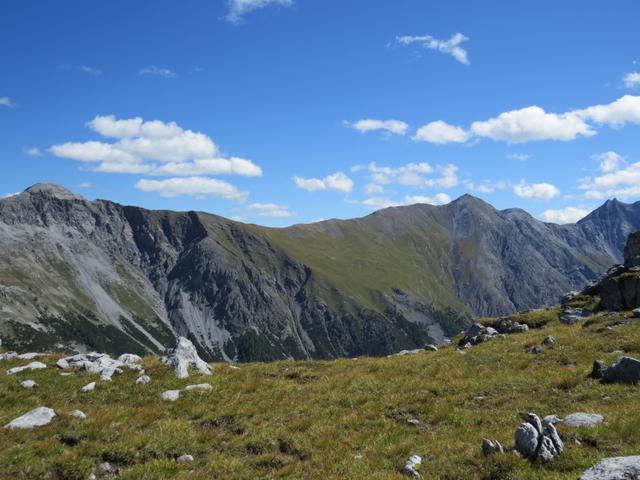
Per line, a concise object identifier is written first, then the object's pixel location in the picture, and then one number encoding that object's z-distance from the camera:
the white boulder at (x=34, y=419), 16.95
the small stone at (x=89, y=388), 21.41
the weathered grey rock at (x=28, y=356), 27.91
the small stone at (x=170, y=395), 20.39
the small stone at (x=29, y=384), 21.99
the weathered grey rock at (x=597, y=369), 18.16
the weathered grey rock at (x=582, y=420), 13.31
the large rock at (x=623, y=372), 16.92
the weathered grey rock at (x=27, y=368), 24.29
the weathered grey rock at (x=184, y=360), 24.31
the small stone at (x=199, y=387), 21.58
